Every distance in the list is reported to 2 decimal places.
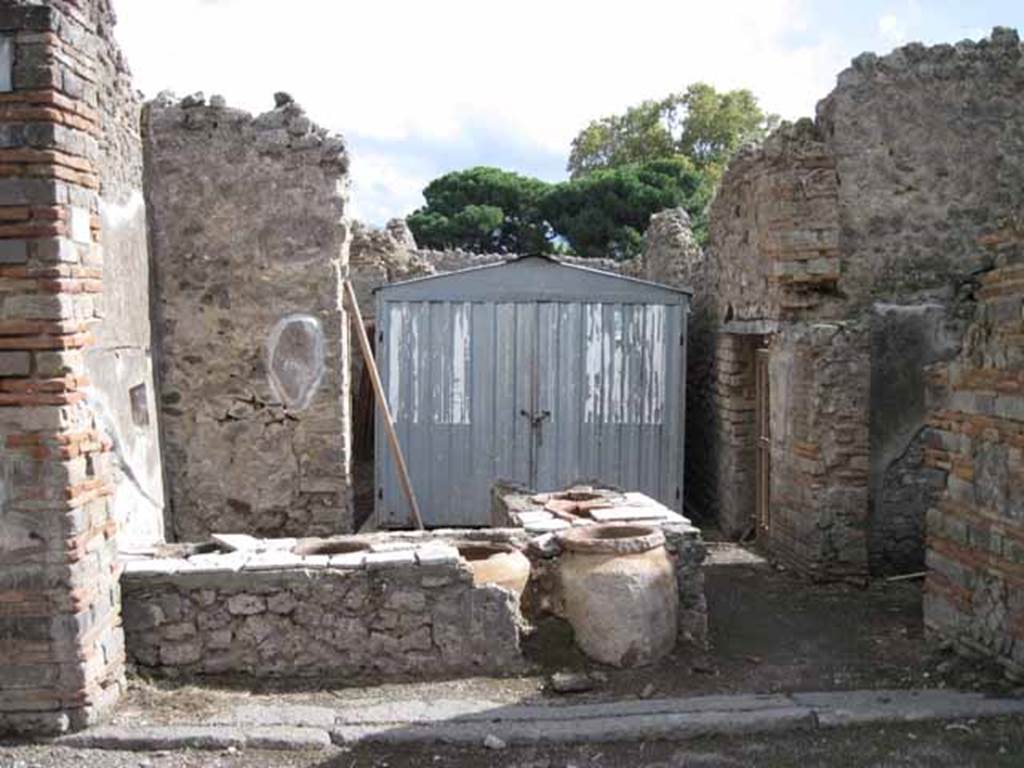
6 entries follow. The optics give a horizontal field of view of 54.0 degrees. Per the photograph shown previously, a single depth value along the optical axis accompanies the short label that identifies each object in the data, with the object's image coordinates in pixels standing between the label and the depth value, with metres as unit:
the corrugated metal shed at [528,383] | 9.68
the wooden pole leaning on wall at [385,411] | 8.74
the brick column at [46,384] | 4.61
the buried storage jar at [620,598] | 5.77
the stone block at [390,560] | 5.63
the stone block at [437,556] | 5.65
